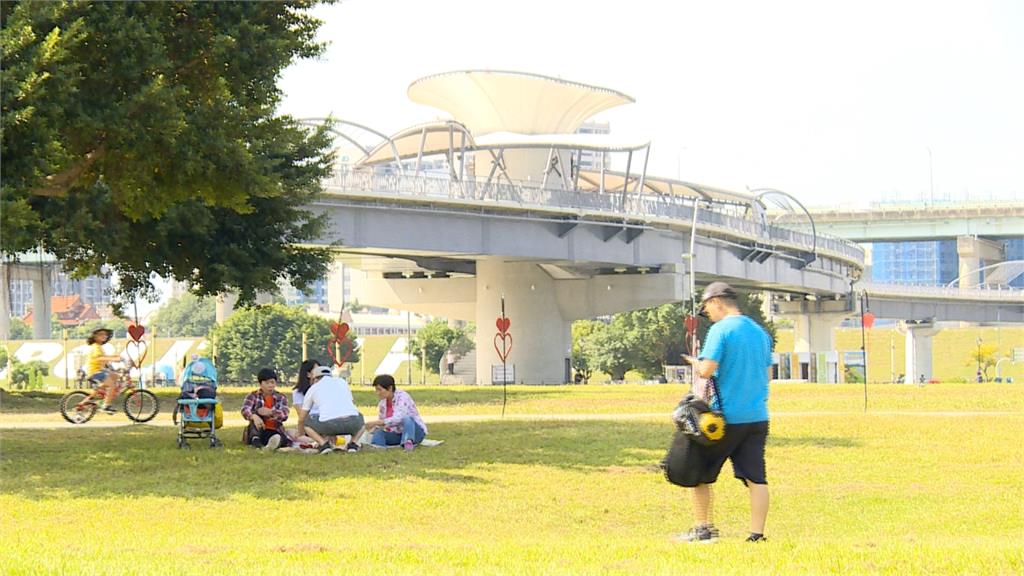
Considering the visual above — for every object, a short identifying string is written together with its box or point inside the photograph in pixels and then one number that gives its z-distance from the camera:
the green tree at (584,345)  113.88
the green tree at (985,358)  138.50
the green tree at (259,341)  121.94
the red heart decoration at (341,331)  43.85
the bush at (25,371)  127.81
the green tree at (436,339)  140.25
